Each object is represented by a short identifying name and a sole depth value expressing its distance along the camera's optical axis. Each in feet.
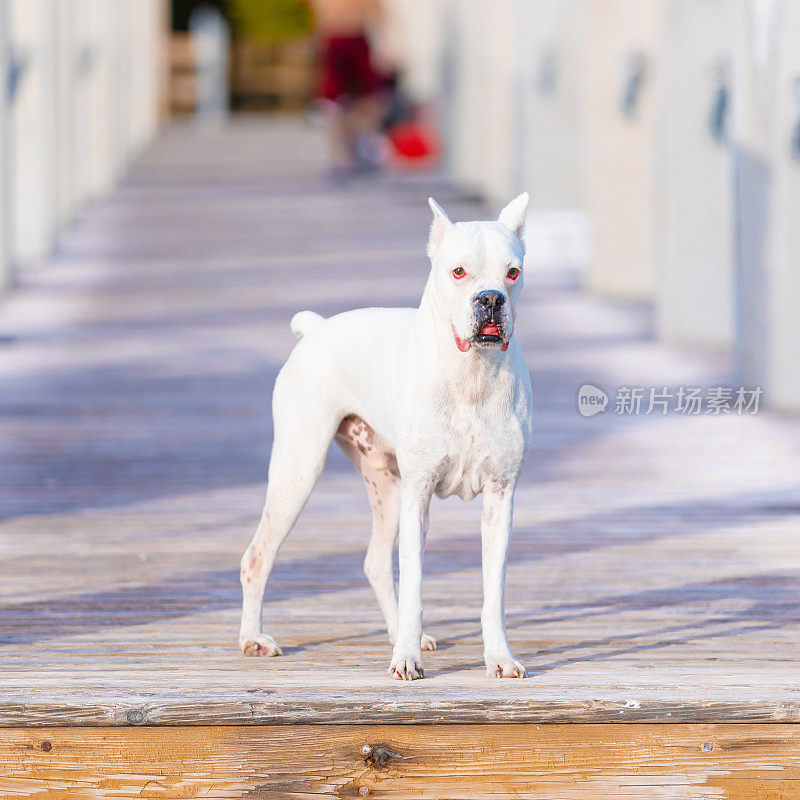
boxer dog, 23.50
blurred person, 122.93
